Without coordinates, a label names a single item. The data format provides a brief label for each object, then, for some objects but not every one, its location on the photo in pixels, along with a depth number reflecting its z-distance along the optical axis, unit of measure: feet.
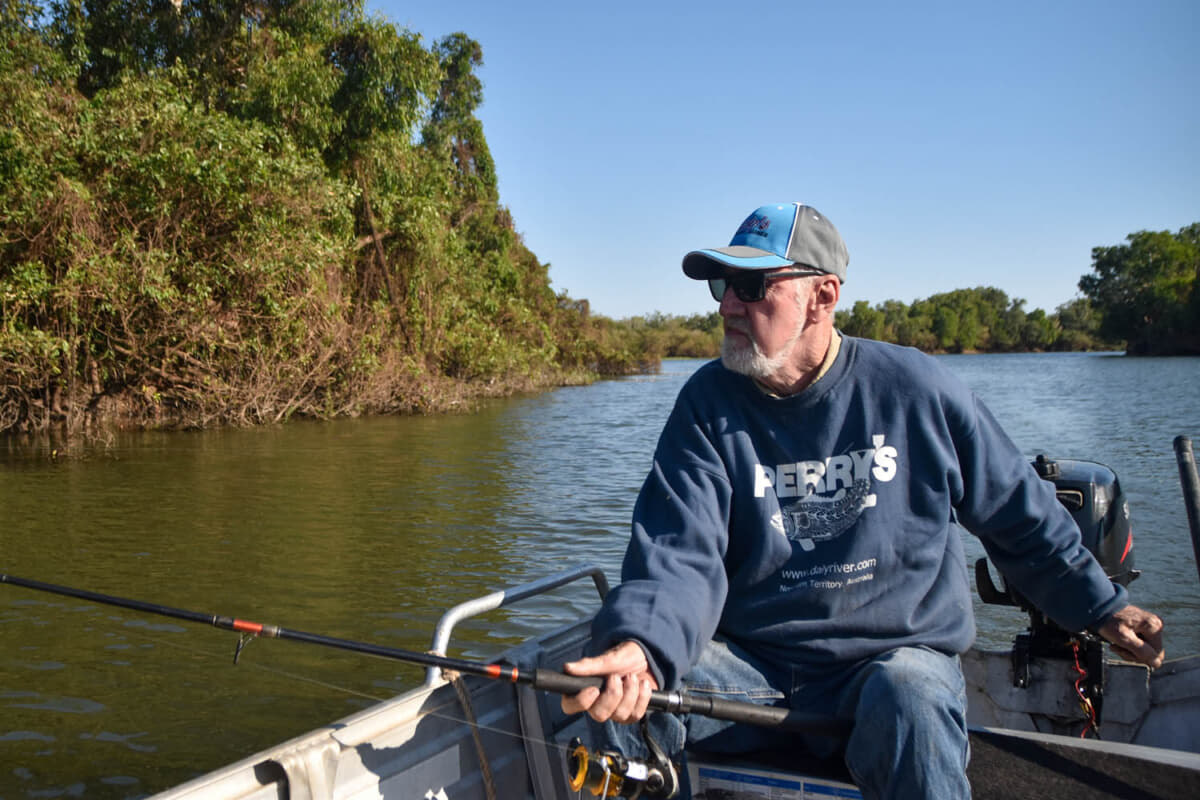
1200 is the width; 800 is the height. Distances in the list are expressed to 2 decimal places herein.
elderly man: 8.09
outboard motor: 11.07
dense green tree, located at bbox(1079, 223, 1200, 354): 266.16
